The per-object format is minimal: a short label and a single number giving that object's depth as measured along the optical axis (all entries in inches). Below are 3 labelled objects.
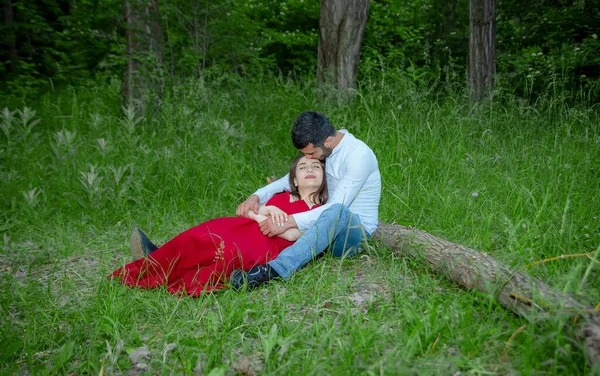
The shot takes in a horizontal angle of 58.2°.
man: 141.4
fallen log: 91.2
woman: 138.9
